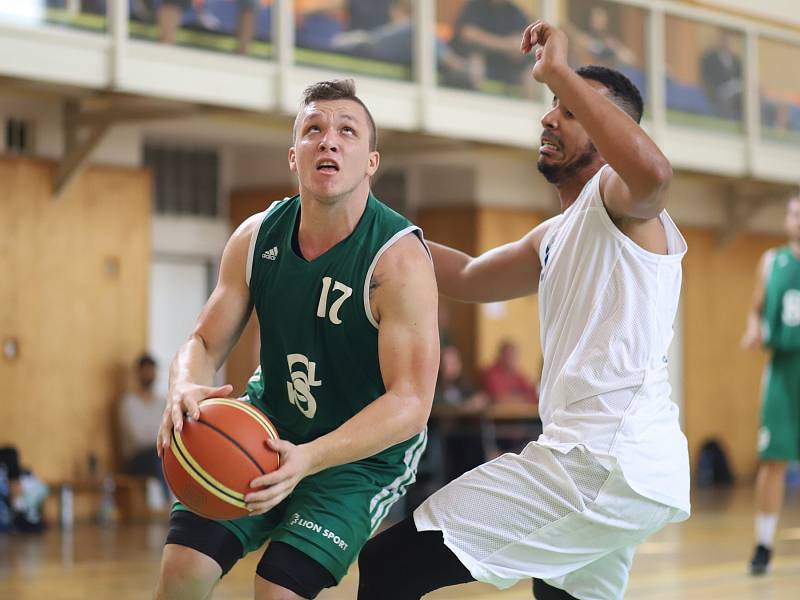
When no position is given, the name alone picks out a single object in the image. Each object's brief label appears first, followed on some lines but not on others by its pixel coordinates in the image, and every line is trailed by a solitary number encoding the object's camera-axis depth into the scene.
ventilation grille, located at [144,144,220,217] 13.25
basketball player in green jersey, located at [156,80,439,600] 3.55
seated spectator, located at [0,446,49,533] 10.40
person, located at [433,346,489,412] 12.55
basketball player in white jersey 3.52
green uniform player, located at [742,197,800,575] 7.72
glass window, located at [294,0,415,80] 11.36
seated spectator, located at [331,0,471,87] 11.62
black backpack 16.16
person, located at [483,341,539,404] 13.30
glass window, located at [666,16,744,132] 14.38
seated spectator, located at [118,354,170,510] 11.54
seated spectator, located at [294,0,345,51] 11.31
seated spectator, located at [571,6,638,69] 13.66
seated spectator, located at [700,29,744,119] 14.76
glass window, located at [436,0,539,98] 12.40
